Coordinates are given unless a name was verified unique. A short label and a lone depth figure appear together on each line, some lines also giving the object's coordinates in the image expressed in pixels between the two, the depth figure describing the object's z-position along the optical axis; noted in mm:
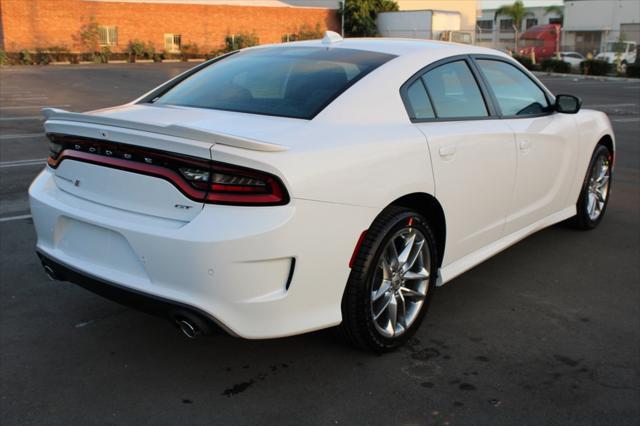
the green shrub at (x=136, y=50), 44091
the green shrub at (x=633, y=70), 32250
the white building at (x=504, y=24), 50809
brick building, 41781
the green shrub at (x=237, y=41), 49794
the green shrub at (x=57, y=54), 39656
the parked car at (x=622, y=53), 36378
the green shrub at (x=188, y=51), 46625
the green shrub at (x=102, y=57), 41219
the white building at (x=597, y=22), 51944
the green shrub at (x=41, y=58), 38844
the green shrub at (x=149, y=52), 44688
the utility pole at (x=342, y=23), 54188
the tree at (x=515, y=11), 71125
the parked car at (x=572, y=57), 39366
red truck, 48731
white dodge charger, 2816
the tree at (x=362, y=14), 53188
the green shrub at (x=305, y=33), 53062
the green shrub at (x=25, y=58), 37950
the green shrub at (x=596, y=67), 34056
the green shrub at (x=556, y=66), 35781
